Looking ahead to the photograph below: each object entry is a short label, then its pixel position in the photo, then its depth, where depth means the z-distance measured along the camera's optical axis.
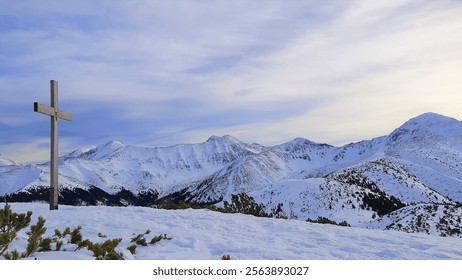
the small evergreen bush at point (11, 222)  7.64
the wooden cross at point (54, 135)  15.49
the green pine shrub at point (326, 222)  18.61
